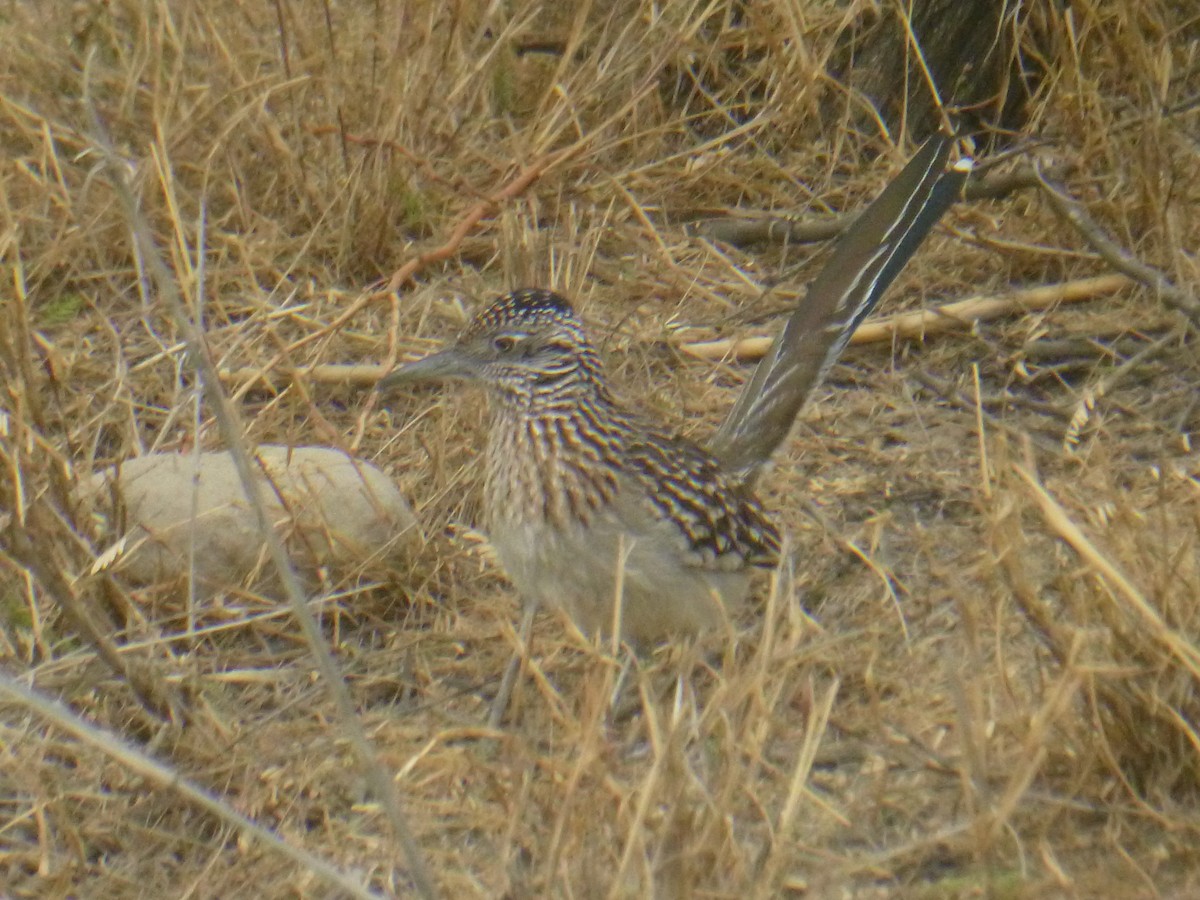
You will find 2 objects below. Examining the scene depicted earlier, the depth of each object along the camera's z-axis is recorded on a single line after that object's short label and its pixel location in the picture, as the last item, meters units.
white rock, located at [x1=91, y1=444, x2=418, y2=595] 8.55
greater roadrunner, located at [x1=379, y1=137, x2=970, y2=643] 7.76
